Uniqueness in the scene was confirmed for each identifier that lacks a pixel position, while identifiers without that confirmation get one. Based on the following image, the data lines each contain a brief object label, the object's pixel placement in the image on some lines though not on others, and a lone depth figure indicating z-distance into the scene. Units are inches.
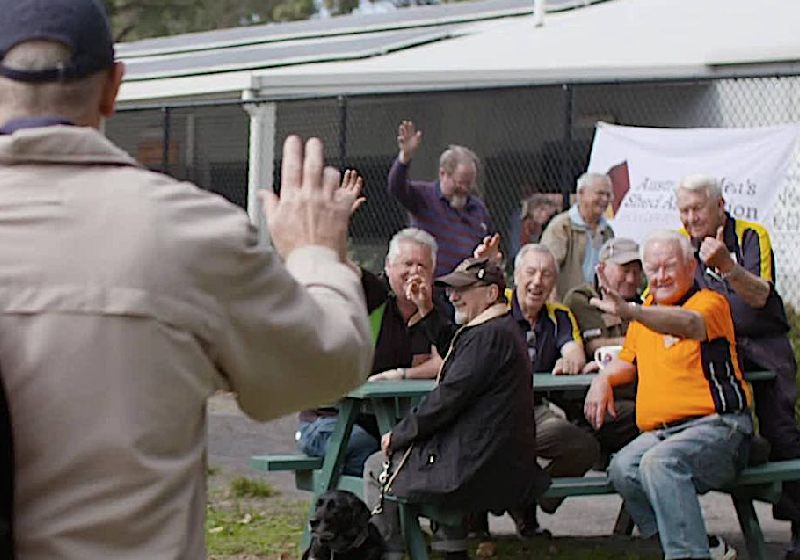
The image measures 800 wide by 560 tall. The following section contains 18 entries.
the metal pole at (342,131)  522.4
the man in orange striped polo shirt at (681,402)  267.0
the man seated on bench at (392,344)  302.0
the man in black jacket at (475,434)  263.7
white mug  313.3
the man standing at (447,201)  401.7
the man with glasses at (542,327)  313.0
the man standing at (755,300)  281.4
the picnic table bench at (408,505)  275.1
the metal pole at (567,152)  468.1
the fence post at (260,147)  545.6
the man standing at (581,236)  388.2
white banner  400.8
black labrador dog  260.1
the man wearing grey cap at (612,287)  326.6
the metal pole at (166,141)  604.1
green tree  1676.9
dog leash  270.4
